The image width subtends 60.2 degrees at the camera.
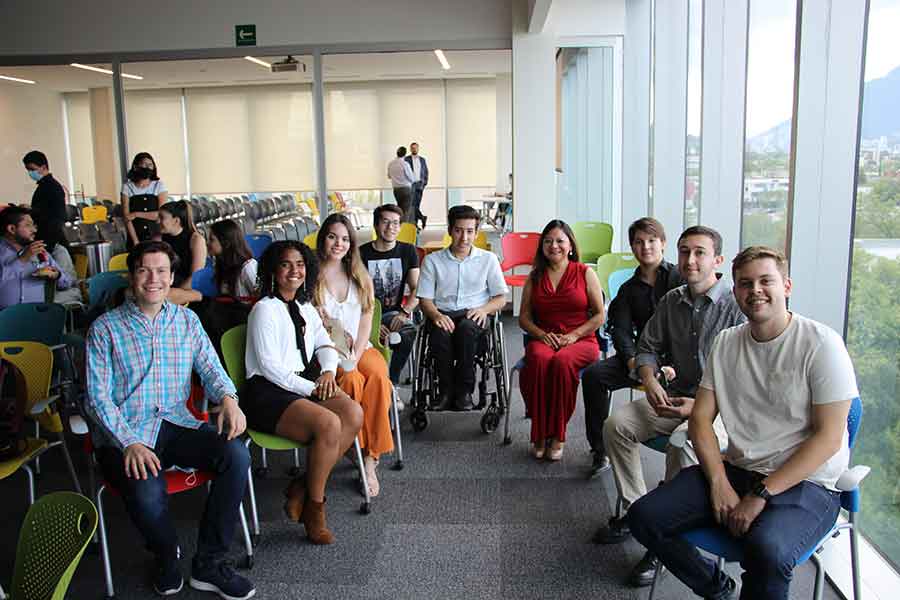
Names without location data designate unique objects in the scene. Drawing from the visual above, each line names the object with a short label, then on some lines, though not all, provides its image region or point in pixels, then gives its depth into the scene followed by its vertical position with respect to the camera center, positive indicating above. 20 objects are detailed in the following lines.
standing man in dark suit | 8.73 +0.11
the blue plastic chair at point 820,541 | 2.38 -1.13
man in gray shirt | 3.35 -0.80
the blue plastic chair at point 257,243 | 6.94 -0.50
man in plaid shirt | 2.99 -0.93
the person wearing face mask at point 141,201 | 7.21 -0.12
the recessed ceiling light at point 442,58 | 7.98 +1.29
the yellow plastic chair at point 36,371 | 3.63 -0.84
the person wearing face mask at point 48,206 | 7.14 -0.14
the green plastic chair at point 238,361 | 3.62 -0.81
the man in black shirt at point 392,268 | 5.09 -0.56
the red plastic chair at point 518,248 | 7.06 -0.60
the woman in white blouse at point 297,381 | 3.42 -0.90
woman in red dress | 4.29 -0.85
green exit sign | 7.94 +1.54
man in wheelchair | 4.68 -0.74
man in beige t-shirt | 2.37 -0.87
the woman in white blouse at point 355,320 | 4.00 -0.74
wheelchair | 4.77 -1.19
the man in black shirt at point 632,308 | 3.99 -0.67
